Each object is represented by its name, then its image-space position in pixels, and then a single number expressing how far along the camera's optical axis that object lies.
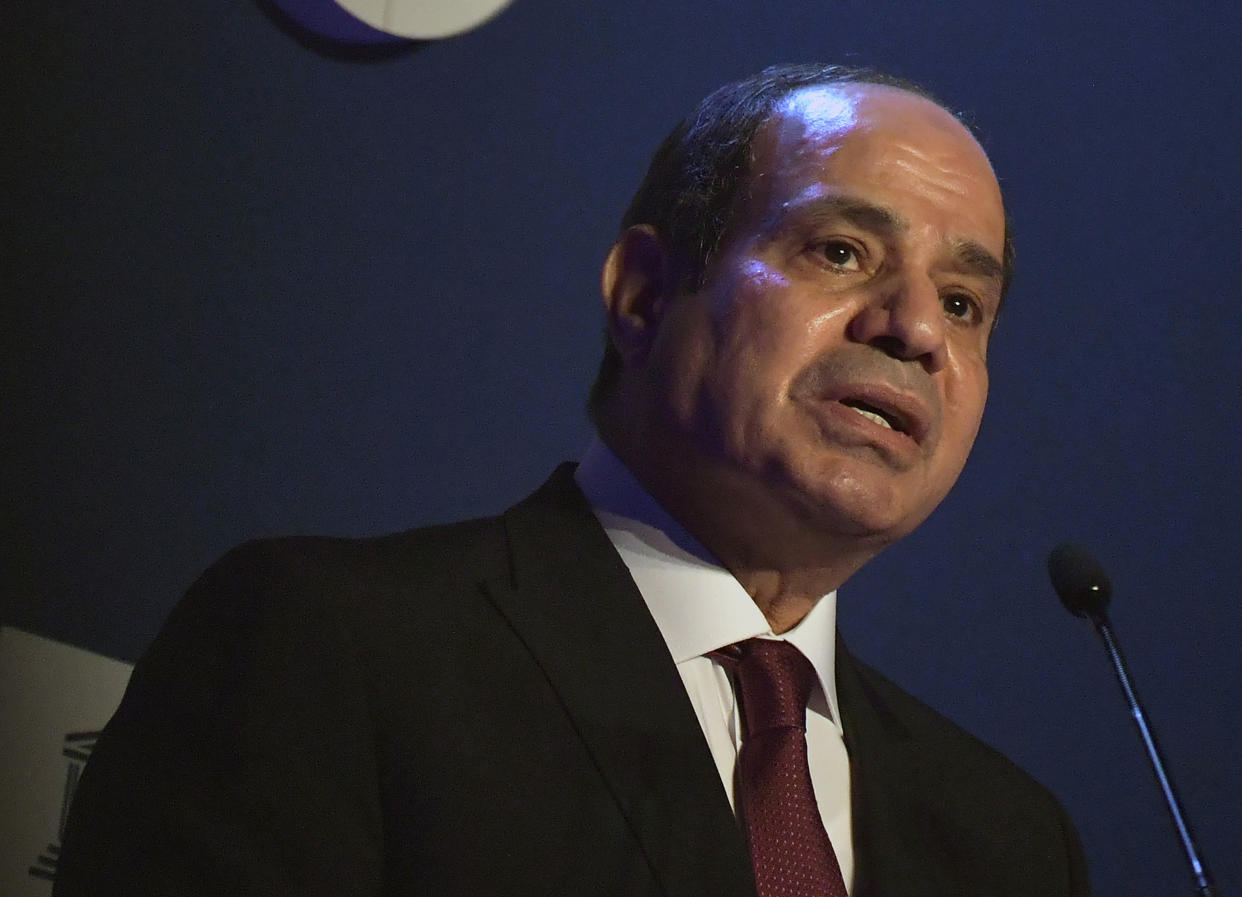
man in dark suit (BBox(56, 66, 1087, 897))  3.27
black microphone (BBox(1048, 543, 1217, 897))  3.37
